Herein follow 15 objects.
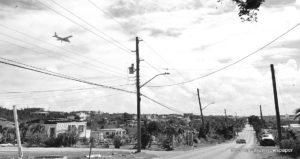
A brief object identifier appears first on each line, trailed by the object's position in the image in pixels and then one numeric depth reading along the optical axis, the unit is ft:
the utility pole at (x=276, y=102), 124.02
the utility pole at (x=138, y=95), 123.65
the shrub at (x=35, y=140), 175.73
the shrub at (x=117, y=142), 171.53
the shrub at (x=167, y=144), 164.73
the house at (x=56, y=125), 218.79
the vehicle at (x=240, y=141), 242.25
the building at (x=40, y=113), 549.83
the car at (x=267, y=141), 182.80
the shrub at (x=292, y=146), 95.06
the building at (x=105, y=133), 281.17
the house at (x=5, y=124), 230.64
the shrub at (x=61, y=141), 173.61
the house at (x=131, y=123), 484.91
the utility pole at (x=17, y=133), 77.10
